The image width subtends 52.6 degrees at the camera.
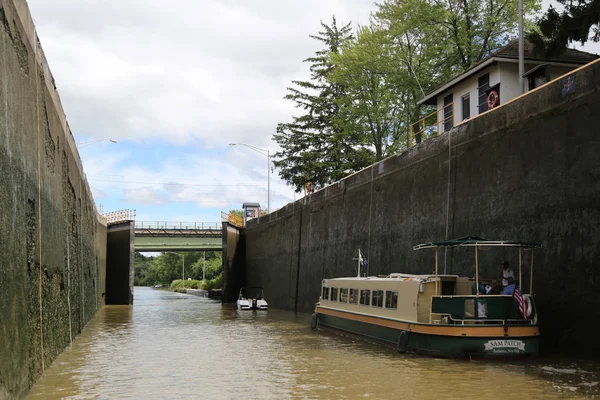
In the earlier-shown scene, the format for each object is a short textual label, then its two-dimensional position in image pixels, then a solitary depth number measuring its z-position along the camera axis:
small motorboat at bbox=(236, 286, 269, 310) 39.75
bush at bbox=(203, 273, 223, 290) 71.25
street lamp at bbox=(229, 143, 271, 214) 62.72
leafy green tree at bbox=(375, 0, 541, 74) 37.12
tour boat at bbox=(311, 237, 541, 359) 14.79
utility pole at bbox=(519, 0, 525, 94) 23.34
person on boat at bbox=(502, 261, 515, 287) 15.87
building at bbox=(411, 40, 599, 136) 25.98
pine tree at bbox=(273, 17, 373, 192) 51.69
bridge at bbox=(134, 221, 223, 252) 63.31
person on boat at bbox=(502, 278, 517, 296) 15.40
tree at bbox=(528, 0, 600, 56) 18.62
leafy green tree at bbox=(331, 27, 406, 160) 42.34
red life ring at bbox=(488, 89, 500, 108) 26.89
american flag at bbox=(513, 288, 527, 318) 14.82
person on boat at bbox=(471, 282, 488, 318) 15.23
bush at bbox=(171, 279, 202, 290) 94.19
